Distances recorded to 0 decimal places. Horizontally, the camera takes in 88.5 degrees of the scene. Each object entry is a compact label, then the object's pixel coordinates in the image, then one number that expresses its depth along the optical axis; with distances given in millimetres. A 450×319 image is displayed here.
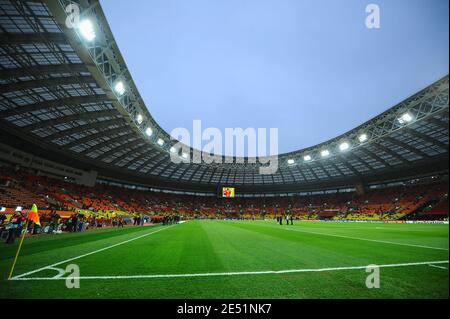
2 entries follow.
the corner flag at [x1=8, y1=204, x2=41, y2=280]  6138
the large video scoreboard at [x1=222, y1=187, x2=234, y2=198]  64125
